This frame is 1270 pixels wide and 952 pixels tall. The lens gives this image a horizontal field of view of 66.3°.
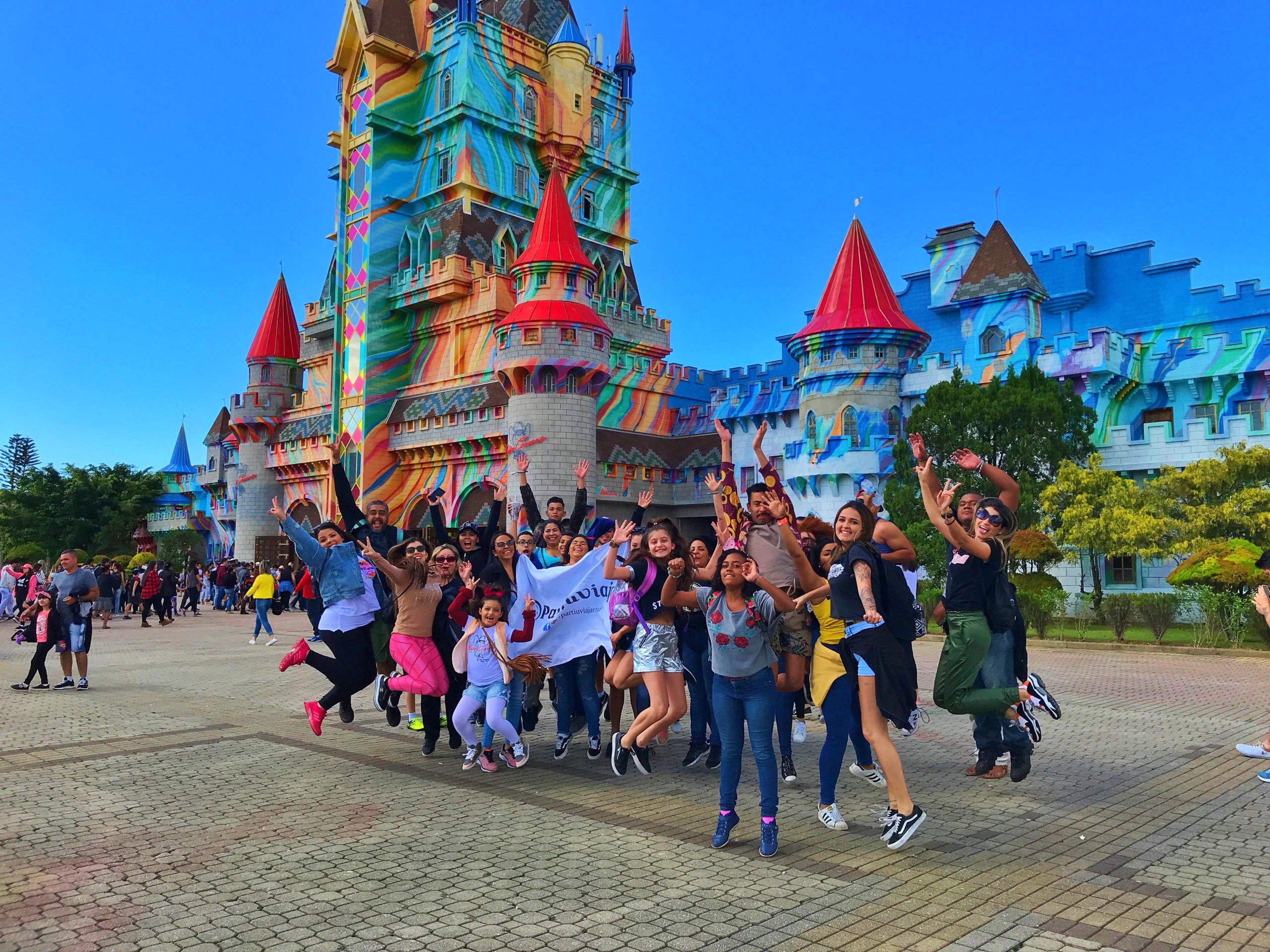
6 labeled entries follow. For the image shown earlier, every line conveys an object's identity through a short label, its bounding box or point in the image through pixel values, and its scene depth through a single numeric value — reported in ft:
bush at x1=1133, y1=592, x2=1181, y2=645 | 61.62
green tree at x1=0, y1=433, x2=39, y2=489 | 279.69
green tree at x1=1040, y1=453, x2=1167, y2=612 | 78.28
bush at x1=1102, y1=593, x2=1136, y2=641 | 63.62
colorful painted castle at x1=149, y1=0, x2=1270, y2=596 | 107.24
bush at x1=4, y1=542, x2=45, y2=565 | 141.08
